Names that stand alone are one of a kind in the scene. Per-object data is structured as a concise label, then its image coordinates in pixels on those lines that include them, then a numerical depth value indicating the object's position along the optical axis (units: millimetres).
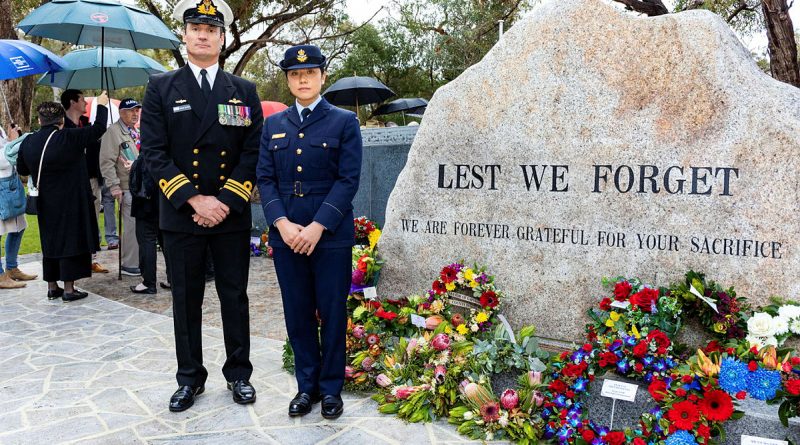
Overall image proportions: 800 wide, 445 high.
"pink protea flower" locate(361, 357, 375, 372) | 3711
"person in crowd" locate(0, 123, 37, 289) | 6116
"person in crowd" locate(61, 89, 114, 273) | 6207
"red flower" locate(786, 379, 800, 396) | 2500
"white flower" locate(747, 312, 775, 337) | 2928
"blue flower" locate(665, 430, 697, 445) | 2627
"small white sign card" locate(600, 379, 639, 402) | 2877
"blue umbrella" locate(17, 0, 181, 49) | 5832
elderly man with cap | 6617
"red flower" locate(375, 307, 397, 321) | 3859
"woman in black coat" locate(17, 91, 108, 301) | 5715
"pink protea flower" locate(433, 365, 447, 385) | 3365
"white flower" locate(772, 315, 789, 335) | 2926
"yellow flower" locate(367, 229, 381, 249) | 4611
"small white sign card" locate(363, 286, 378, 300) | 4039
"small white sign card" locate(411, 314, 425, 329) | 3766
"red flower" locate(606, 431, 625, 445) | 2822
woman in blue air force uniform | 3133
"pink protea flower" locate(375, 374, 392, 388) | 3555
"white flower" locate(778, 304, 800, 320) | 2965
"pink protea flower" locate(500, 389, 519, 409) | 3129
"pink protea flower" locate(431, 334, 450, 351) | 3496
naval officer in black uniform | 3234
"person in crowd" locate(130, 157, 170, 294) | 5797
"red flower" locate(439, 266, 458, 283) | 3815
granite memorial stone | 3195
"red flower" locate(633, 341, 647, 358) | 2920
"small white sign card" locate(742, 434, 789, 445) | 2525
